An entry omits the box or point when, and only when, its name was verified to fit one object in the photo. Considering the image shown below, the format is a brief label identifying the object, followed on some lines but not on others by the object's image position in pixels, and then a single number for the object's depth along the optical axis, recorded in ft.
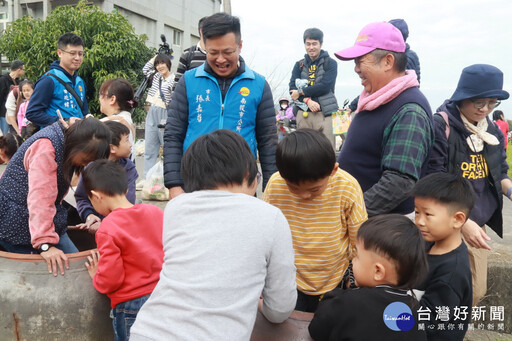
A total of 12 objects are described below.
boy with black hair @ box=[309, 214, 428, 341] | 4.77
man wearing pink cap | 6.72
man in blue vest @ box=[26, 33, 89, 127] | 12.64
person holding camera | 17.46
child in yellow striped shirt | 6.30
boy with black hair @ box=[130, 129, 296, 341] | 4.38
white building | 62.85
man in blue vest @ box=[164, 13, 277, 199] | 8.68
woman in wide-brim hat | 7.88
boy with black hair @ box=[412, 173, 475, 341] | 5.79
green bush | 37.63
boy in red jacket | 6.48
